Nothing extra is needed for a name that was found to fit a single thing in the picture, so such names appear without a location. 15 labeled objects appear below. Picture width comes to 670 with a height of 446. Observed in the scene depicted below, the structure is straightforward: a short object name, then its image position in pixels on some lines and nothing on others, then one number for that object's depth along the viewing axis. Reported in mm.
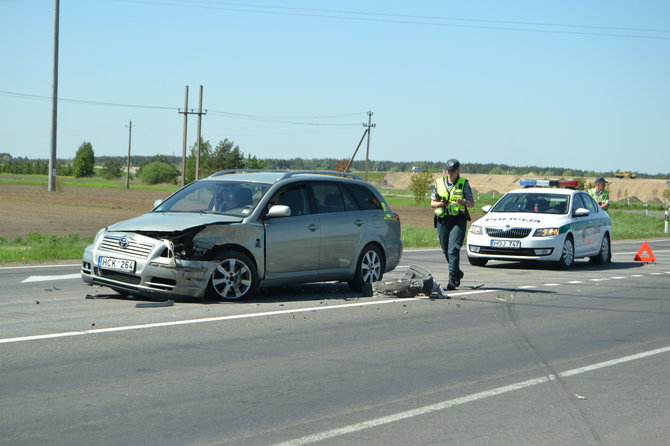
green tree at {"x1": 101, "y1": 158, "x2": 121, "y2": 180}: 173250
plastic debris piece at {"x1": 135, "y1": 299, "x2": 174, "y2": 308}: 11170
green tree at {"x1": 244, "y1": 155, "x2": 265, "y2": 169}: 112638
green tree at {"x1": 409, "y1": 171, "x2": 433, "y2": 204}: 97000
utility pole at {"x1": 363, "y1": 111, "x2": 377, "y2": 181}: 89062
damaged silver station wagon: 11266
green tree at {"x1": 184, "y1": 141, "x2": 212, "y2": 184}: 103588
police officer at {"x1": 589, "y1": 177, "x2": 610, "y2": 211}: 24316
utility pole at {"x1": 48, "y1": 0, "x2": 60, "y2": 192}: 45375
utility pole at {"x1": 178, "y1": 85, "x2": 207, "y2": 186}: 62197
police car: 18922
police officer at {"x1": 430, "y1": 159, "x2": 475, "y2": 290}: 13867
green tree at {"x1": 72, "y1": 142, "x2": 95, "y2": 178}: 192250
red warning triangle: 22375
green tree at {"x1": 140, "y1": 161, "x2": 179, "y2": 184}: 151375
